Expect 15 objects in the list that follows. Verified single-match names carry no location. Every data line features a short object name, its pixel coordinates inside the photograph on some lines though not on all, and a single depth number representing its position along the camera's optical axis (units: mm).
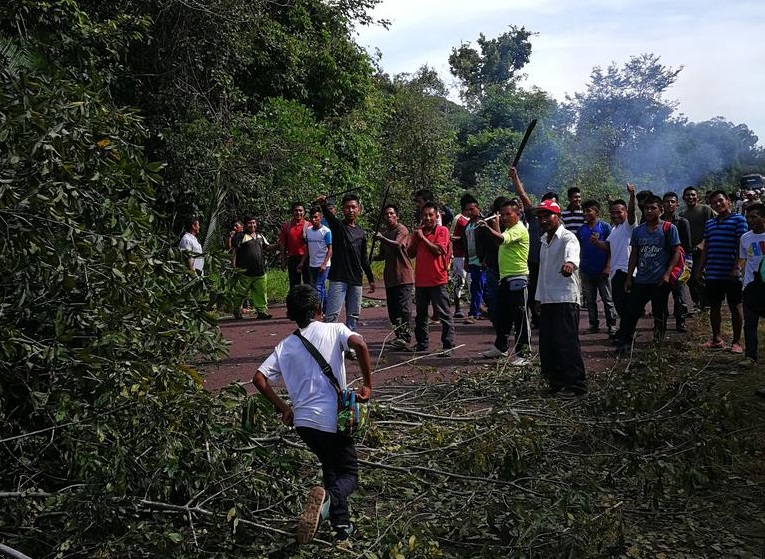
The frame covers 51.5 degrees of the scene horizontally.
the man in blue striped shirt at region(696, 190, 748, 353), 8781
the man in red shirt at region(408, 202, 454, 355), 9445
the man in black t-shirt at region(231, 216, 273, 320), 13102
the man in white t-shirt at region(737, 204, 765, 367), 7652
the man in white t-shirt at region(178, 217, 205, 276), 11745
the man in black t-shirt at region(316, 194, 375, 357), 9195
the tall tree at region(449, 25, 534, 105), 52969
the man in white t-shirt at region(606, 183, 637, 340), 10031
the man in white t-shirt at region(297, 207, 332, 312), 12039
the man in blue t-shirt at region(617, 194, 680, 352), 8836
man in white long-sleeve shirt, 7277
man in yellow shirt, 8805
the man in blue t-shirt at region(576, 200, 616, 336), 10602
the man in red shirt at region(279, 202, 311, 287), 12805
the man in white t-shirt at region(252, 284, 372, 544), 4453
